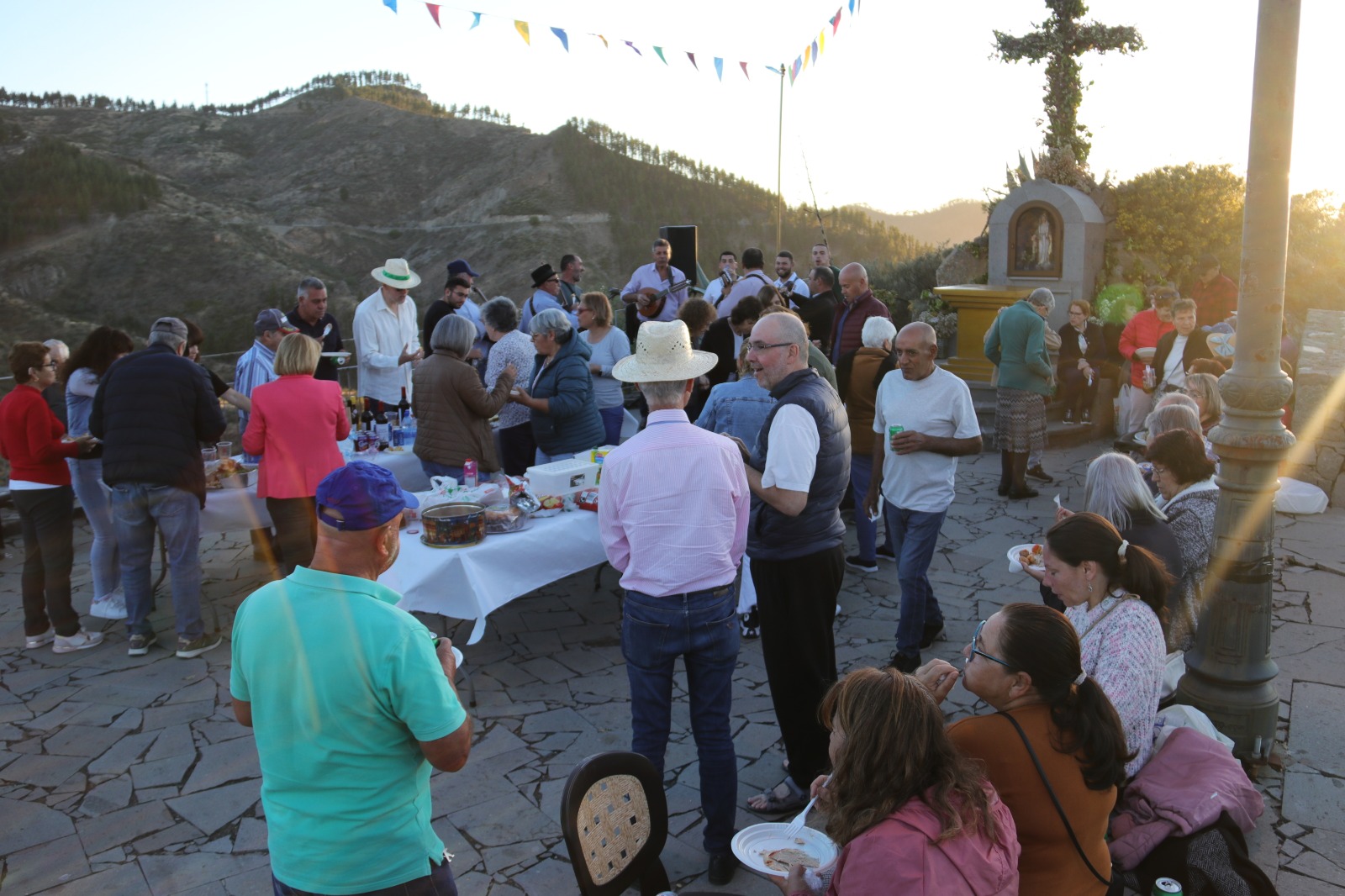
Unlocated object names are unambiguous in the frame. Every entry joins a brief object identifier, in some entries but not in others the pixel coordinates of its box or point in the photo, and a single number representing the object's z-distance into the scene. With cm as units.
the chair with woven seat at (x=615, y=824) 218
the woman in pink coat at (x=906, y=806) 187
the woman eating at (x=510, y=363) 633
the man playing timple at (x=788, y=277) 1036
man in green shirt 203
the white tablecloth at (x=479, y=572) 454
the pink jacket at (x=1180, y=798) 299
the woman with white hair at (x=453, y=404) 548
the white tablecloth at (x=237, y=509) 598
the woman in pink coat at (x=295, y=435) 525
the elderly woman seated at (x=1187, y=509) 413
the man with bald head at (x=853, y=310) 736
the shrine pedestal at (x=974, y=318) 1231
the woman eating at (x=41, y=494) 544
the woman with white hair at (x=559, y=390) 593
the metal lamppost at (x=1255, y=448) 369
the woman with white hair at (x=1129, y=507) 377
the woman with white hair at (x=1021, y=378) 809
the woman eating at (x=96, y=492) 577
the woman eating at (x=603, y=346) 721
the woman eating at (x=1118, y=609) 304
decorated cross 1464
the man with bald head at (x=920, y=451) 486
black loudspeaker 1217
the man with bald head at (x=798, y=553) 367
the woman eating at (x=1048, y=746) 220
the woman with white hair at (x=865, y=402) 609
